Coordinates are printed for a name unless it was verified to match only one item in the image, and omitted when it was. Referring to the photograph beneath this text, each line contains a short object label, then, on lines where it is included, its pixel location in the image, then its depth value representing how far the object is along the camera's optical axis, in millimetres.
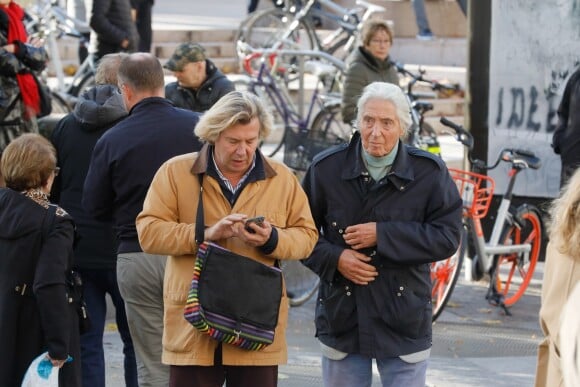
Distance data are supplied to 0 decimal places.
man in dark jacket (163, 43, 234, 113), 16594
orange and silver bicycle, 17219
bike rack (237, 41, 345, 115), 25719
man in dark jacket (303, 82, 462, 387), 10250
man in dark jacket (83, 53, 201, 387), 11445
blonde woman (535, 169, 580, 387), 8117
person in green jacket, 19828
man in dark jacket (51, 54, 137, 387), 12383
